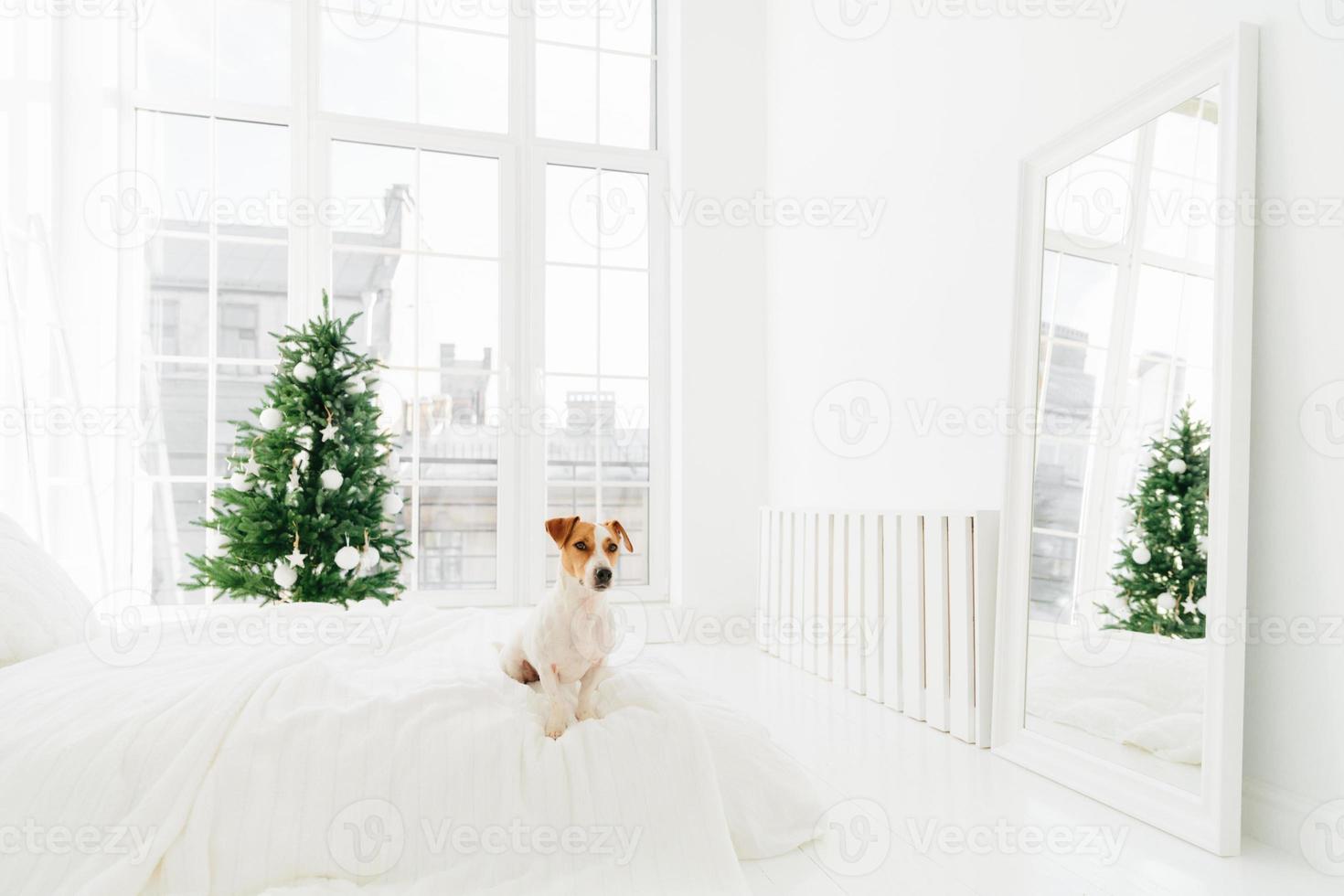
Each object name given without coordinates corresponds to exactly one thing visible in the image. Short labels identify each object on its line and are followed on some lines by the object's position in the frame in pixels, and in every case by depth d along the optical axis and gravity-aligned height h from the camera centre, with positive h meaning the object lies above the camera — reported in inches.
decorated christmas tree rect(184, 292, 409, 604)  130.1 -11.2
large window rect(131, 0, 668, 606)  158.6 +37.7
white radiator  103.4 -26.1
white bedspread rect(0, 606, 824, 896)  53.6 -26.0
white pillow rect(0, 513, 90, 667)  70.9 -16.8
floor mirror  73.0 -2.1
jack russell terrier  64.9 -15.8
